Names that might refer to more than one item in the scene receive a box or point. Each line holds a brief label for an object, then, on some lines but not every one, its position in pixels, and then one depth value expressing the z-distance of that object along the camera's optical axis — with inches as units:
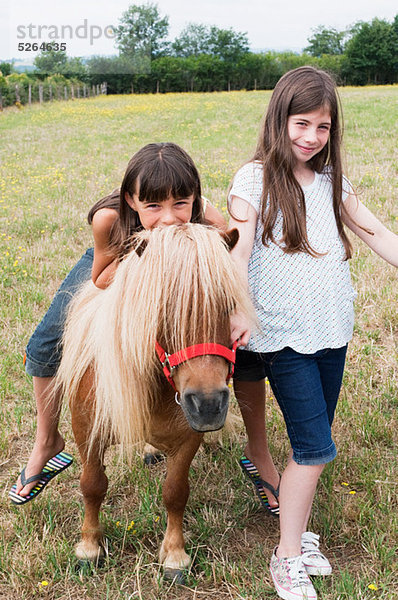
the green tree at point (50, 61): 2839.6
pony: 70.9
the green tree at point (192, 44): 3127.5
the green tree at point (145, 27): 3021.7
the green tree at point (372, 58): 2379.4
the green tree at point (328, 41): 3182.3
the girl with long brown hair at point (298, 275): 91.8
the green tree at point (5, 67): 2394.6
